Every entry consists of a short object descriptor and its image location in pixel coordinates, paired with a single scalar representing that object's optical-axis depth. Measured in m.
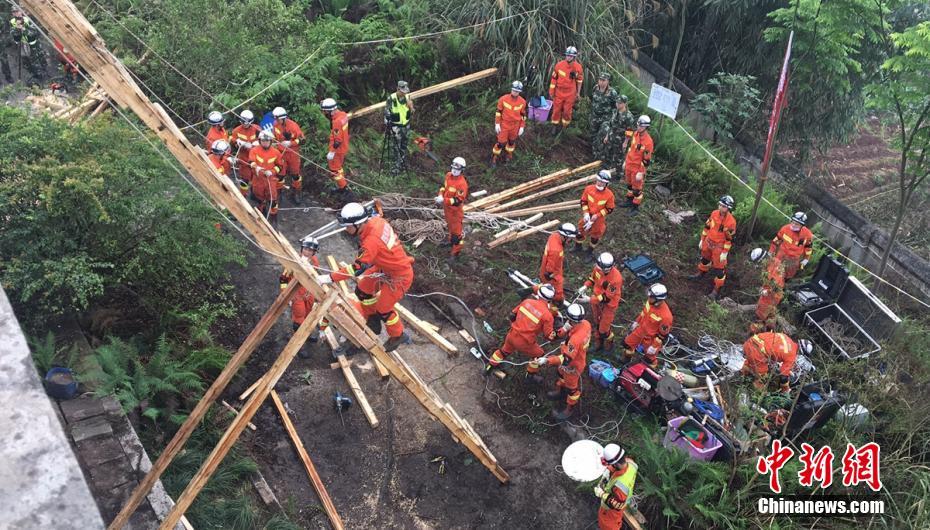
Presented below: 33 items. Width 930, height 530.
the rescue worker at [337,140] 12.50
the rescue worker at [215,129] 11.72
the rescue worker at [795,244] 11.41
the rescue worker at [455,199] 11.47
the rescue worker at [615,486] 7.64
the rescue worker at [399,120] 13.23
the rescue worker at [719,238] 11.77
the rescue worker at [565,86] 14.84
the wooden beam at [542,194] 13.48
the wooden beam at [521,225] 12.88
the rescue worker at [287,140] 12.45
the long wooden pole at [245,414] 6.62
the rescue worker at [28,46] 14.91
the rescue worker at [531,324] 9.50
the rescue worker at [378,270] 8.19
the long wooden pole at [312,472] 8.19
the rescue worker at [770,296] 10.80
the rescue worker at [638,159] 13.12
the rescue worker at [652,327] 9.77
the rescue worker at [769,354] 9.27
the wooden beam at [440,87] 14.80
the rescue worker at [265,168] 11.70
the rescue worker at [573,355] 9.23
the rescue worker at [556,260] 10.72
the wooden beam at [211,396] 7.10
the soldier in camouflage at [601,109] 14.83
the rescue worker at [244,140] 12.05
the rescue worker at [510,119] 13.80
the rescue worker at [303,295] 9.58
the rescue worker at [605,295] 10.31
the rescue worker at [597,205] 11.95
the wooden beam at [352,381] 9.47
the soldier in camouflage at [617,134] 14.39
